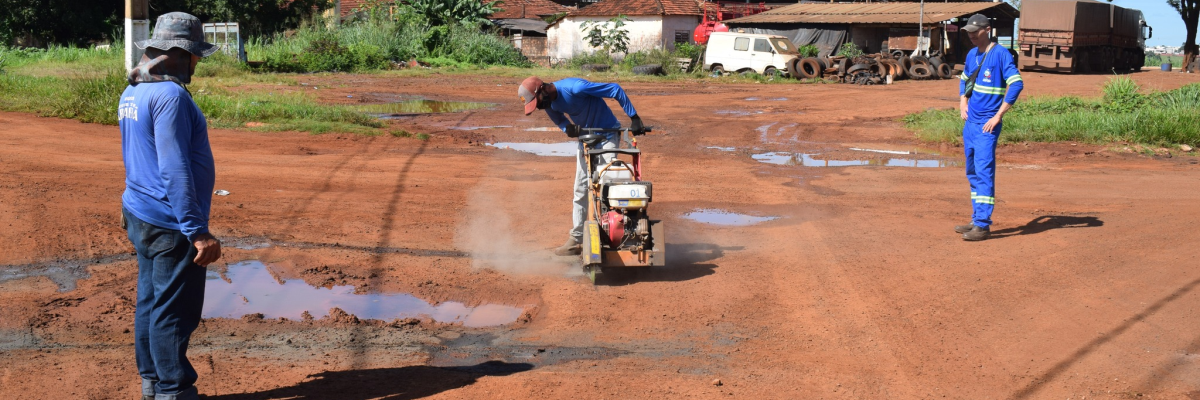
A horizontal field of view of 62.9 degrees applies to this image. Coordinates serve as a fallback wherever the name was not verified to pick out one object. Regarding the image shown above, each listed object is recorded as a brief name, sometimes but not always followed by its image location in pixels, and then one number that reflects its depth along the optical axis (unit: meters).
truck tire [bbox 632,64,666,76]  35.28
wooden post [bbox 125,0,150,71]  16.27
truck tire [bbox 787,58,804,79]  32.81
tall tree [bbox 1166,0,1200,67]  44.72
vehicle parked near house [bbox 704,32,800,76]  33.65
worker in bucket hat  3.97
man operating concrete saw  7.15
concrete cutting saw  6.86
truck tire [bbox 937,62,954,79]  33.88
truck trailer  34.28
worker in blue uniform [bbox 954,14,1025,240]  8.20
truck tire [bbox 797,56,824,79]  32.62
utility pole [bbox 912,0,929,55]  37.78
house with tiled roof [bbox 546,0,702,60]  49.81
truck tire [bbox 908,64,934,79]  33.50
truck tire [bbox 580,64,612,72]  36.91
